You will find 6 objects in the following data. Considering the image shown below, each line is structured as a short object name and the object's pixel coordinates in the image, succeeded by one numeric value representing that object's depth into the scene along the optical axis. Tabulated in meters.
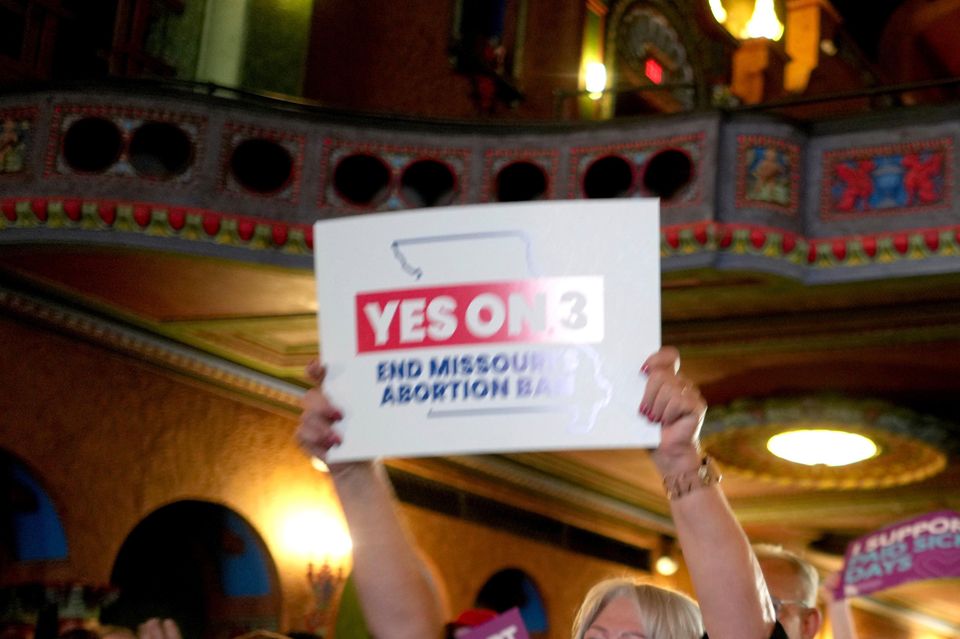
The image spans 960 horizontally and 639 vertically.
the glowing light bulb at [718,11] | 12.59
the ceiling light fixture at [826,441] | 9.38
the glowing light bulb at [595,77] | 12.28
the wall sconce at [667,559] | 14.16
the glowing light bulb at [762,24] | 10.68
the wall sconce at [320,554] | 9.63
